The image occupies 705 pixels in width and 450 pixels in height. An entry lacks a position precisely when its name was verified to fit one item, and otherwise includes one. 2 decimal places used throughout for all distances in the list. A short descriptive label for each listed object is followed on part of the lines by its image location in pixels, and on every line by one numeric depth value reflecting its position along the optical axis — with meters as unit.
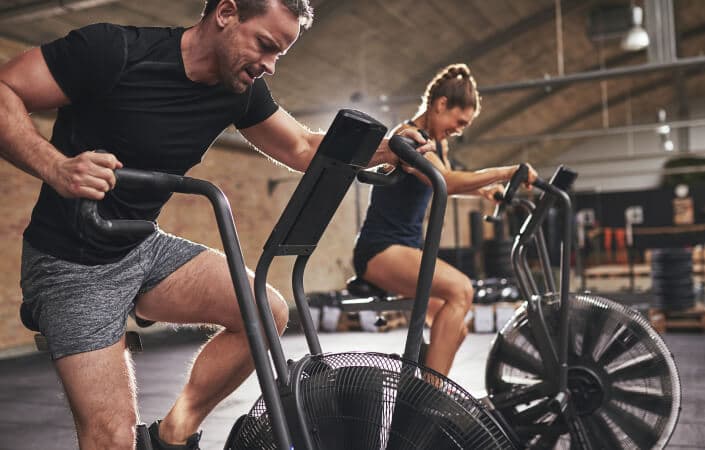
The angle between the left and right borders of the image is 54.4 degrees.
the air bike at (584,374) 2.34
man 1.41
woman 2.62
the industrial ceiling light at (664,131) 12.52
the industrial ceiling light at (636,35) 7.66
